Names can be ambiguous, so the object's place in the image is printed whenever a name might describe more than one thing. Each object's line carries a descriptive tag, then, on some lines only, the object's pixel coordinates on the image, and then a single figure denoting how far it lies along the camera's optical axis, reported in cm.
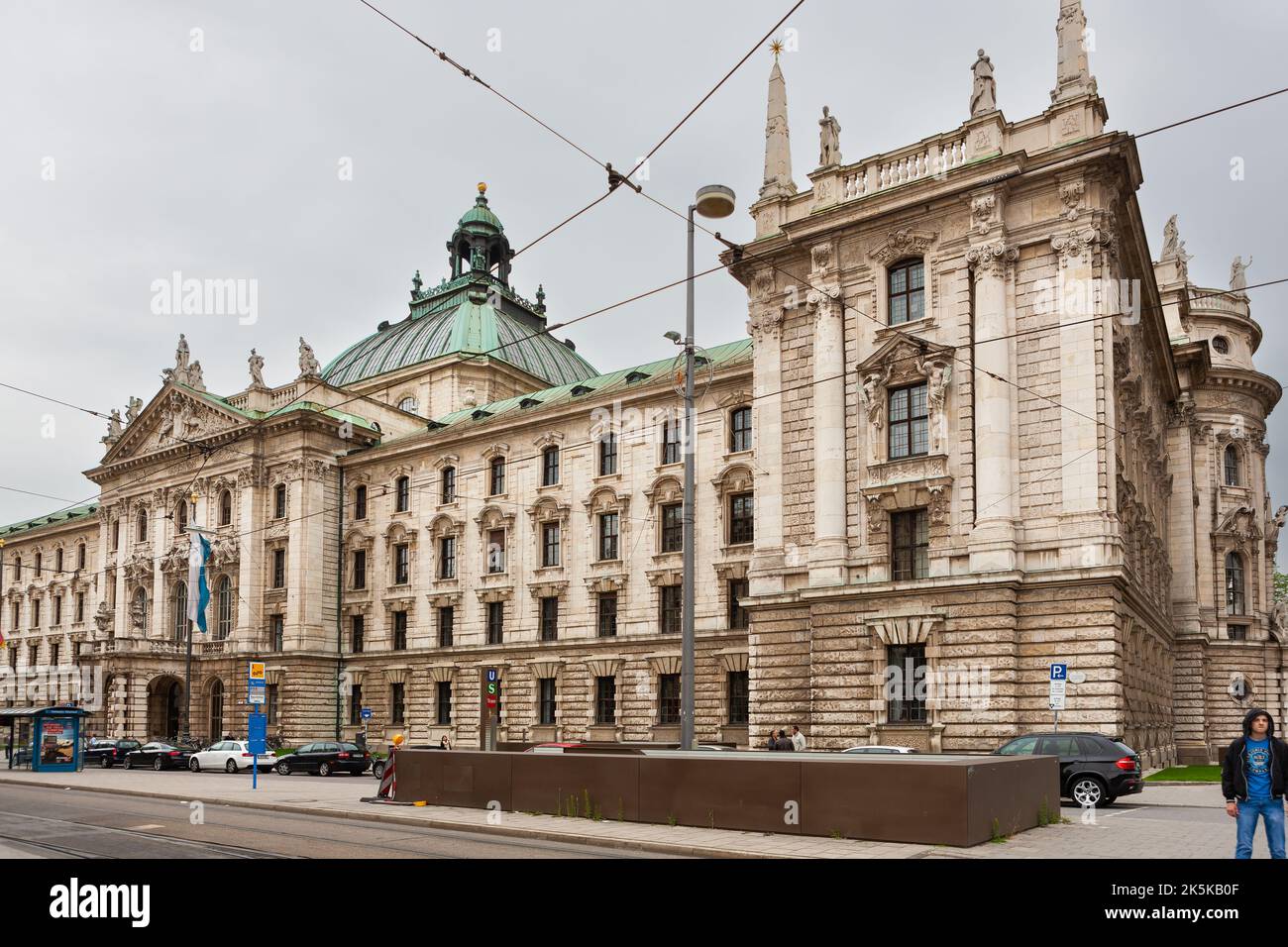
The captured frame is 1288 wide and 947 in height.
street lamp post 2194
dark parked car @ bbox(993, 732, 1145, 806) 2438
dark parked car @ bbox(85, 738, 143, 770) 5262
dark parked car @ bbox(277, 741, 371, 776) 4234
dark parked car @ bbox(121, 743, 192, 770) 4928
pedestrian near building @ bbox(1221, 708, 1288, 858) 1265
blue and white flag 6153
